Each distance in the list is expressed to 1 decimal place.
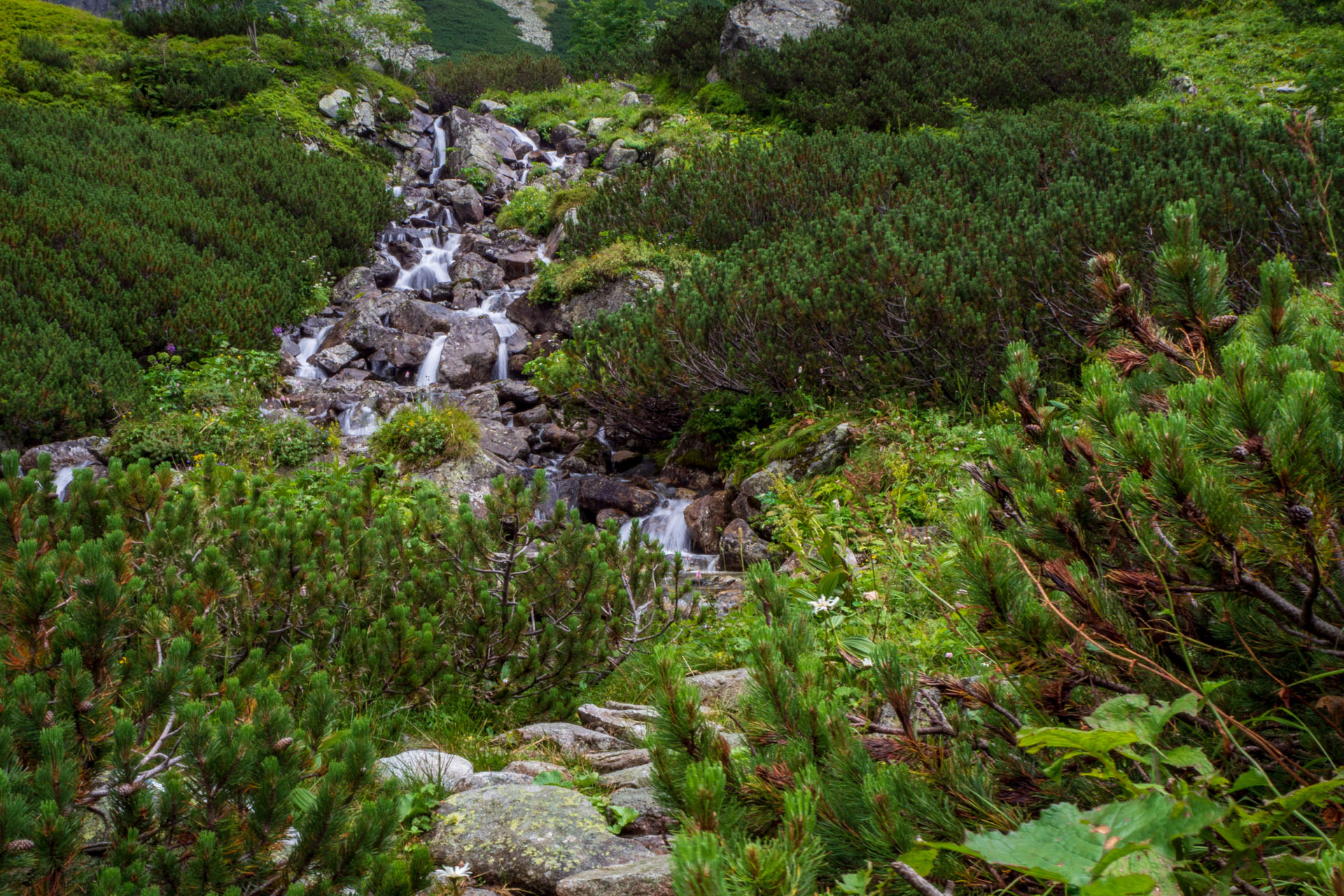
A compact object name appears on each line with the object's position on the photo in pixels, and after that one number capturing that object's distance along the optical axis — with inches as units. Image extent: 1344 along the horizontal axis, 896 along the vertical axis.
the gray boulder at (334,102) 805.9
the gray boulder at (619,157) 726.5
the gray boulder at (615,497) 332.5
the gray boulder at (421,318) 518.0
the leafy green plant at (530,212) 655.8
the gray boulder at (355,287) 563.5
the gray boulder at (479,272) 583.2
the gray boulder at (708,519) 297.7
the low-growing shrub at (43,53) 722.2
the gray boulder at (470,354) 475.5
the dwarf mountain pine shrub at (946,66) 600.7
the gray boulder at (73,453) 340.8
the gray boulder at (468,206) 699.4
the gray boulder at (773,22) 760.3
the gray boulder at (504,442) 384.8
